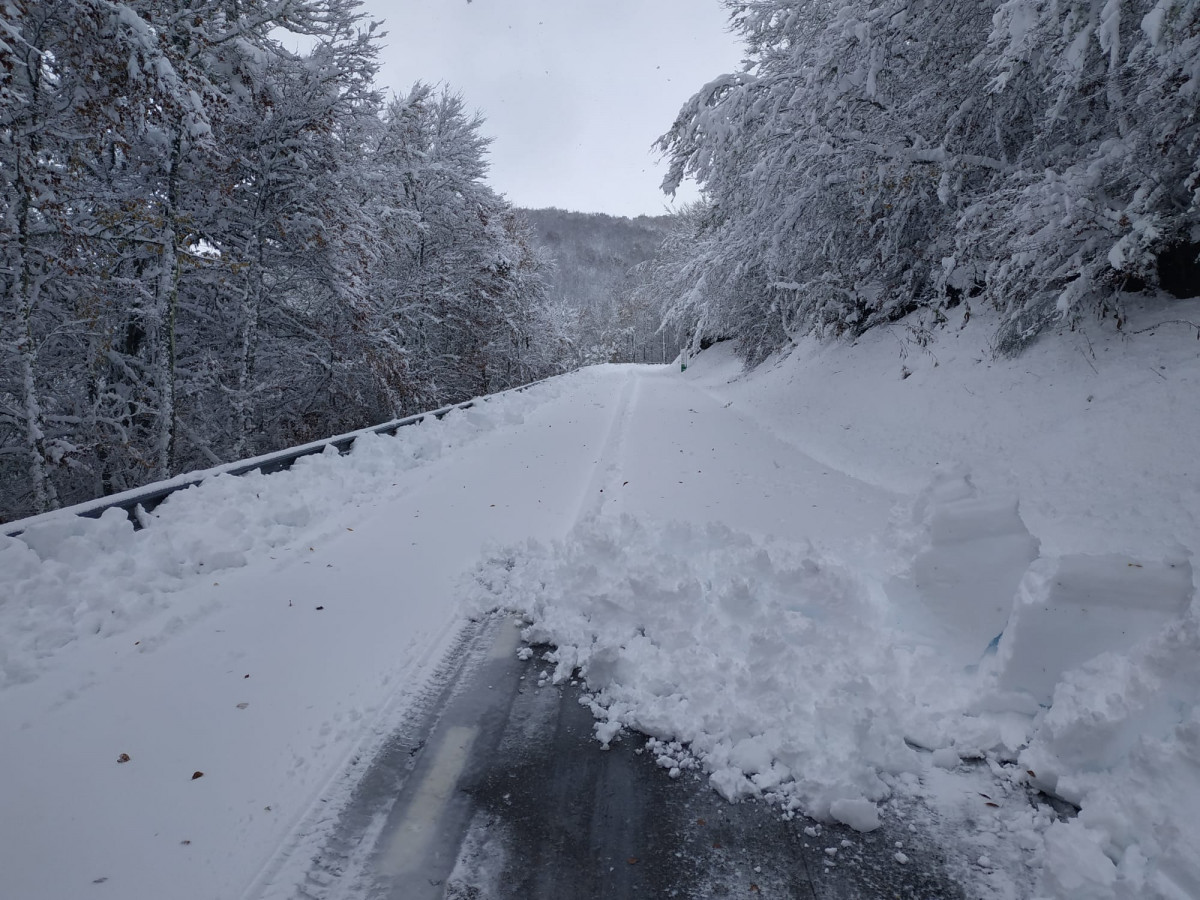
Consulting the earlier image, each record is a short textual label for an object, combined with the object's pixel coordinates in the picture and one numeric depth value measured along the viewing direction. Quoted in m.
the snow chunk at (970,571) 3.64
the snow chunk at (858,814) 2.45
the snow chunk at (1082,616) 3.00
